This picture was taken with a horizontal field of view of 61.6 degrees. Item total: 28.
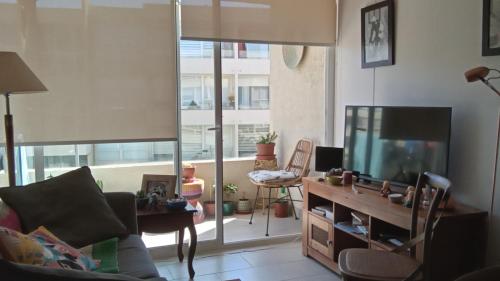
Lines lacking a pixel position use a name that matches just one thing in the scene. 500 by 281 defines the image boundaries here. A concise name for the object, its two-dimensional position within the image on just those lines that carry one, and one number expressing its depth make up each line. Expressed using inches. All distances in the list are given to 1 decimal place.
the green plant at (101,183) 132.8
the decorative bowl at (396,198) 101.7
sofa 41.2
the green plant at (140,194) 119.2
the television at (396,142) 99.3
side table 111.1
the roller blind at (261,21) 130.9
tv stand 90.8
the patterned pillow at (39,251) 62.5
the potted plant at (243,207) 189.8
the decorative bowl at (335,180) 125.0
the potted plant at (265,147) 190.5
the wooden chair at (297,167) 164.6
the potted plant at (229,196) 186.1
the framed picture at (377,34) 121.7
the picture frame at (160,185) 122.3
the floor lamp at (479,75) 84.6
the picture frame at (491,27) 89.7
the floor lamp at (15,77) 95.7
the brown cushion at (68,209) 89.9
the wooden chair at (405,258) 81.4
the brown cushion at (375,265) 82.1
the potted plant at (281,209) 185.2
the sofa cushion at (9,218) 85.1
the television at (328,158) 138.2
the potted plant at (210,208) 170.7
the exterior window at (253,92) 188.5
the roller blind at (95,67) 117.4
